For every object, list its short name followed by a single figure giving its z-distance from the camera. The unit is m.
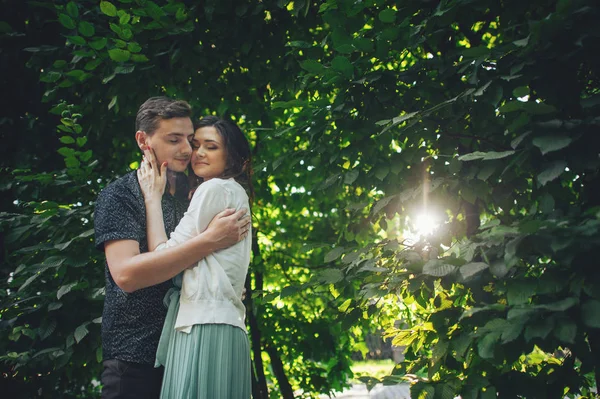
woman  1.79
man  1.83
